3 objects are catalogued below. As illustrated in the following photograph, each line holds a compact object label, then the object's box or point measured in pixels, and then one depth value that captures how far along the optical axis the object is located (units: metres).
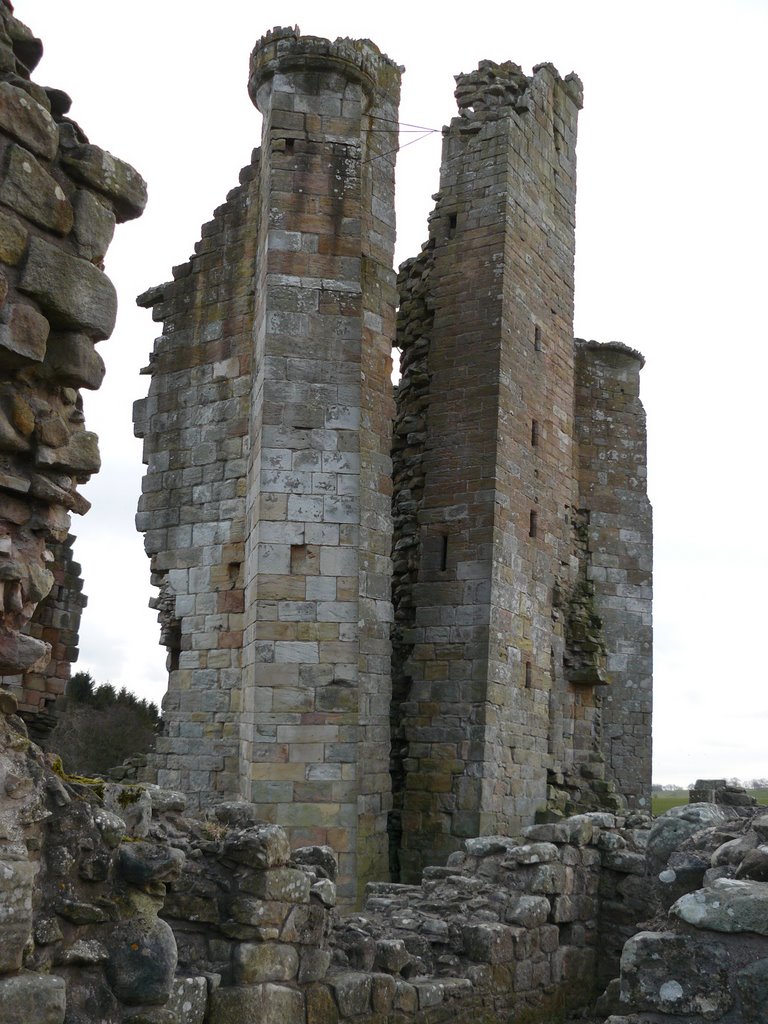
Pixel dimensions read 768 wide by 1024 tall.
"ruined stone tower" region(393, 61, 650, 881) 13.87
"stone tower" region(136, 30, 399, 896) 11.70
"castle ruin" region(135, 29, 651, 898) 11.88
